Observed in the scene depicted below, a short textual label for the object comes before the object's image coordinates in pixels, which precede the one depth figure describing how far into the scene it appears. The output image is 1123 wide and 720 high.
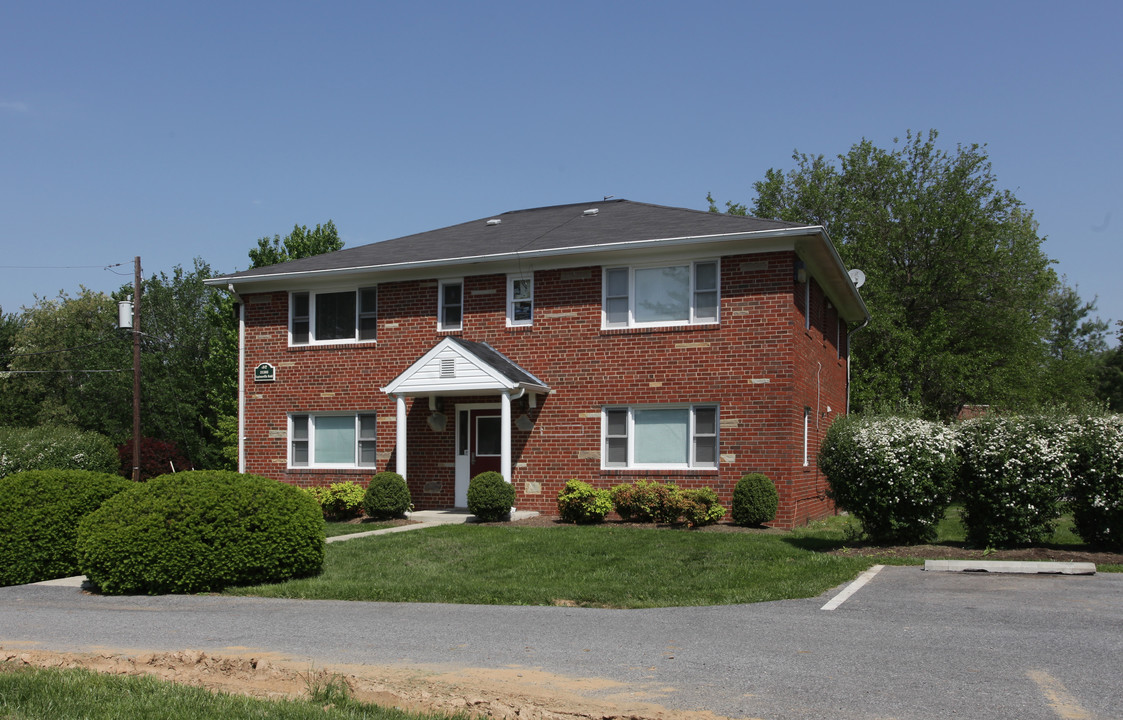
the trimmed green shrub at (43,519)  12.35
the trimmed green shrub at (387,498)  18.58
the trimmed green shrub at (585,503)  17.61
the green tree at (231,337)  40.03
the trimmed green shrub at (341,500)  19.70
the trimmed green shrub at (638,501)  17.28
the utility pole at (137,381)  29.98
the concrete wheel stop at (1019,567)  11.04
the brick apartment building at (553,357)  17.77
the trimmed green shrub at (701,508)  16.88
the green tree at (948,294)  29.66
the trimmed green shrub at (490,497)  17.61
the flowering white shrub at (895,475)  12.99
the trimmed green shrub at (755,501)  16.73
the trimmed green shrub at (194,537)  11.05
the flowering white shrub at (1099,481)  12.21
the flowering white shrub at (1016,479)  12.46
